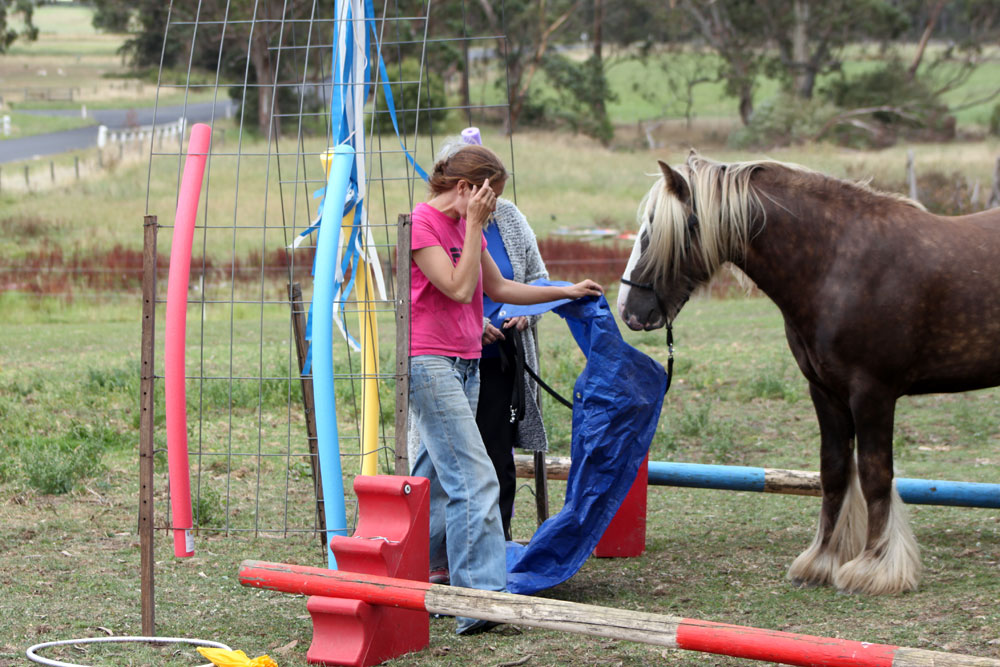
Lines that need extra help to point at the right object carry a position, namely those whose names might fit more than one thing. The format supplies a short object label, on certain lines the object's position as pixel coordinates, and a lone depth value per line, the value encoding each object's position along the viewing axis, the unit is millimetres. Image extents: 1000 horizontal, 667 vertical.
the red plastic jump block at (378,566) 7684
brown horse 9148
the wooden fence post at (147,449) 8187
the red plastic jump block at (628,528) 10930
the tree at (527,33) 91812
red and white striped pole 6027
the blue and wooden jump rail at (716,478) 10703
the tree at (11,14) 97250
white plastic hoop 7945
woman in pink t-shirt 8203
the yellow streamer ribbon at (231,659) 7398
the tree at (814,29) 87187
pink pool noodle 8141
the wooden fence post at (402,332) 7953
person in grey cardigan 9945
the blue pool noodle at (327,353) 8328
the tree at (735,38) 90187
